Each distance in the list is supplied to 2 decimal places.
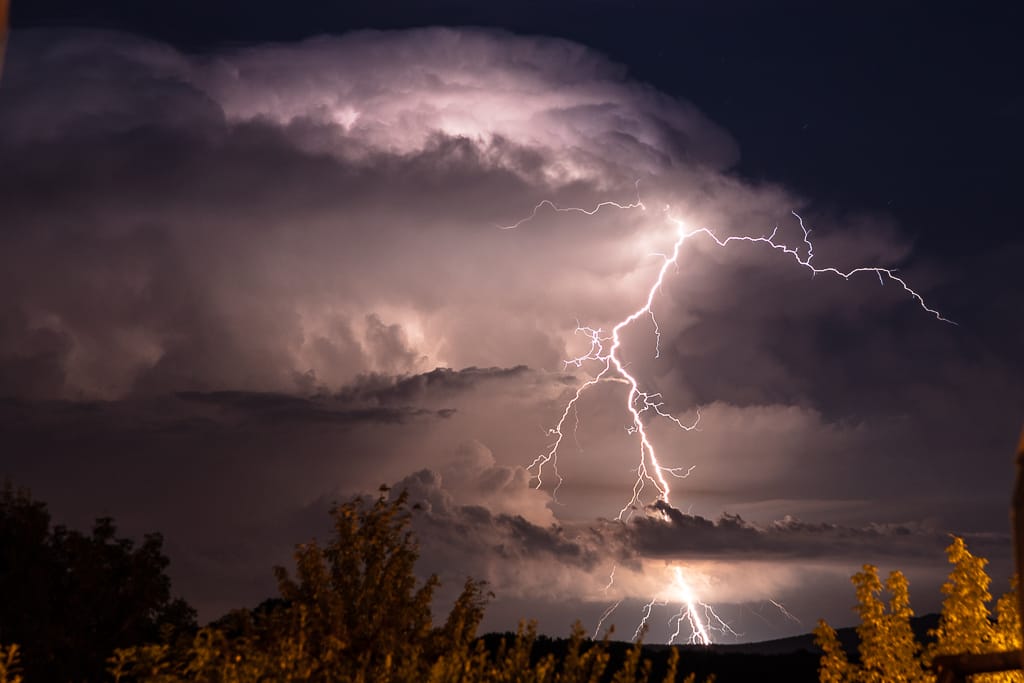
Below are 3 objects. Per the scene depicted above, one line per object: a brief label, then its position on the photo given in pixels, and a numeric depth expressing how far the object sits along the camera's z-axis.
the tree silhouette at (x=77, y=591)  32.34
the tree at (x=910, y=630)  15.80
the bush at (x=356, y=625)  13.61
